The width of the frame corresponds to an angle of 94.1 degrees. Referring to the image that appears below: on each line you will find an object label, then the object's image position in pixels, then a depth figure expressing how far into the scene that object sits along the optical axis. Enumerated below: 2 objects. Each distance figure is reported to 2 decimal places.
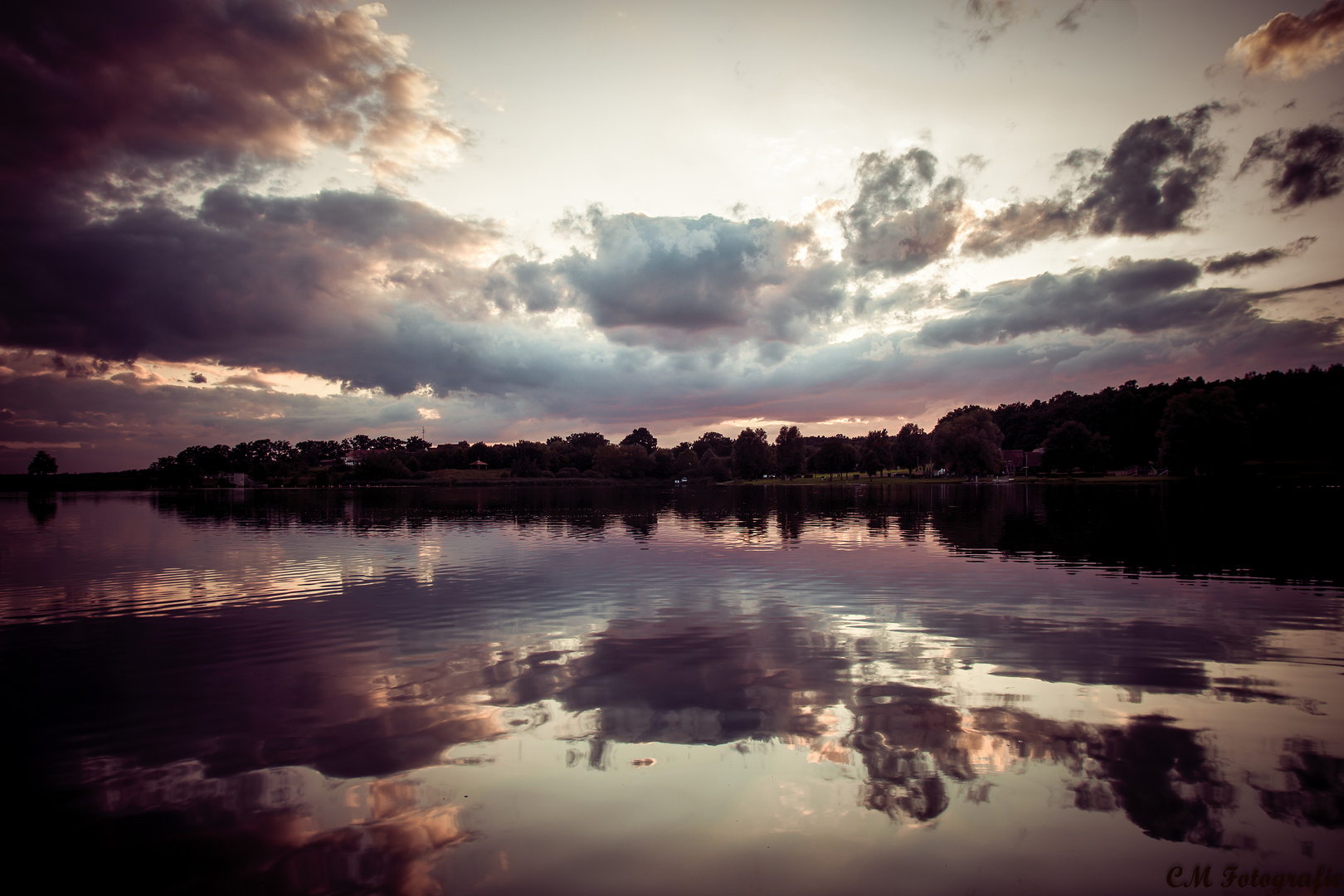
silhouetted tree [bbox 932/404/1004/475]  158.82
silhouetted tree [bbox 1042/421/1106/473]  169.62
